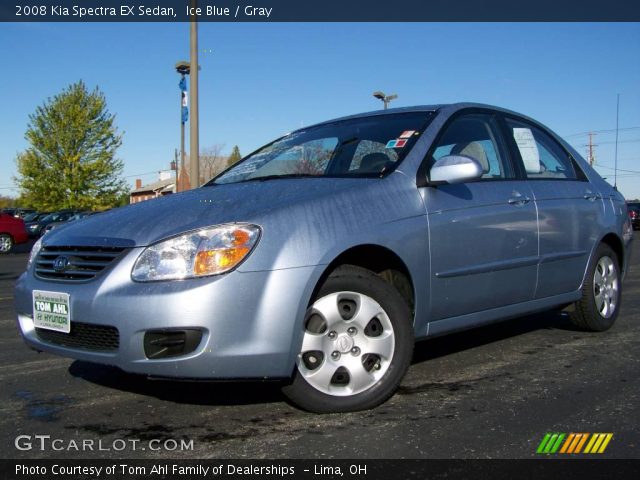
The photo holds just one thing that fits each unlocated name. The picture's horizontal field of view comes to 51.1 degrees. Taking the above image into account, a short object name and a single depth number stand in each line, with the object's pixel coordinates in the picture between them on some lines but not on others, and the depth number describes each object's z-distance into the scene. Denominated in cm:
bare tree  5622
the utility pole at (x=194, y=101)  1291
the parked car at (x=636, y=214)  3631
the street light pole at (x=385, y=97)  2305
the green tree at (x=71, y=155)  3934
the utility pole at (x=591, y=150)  7369
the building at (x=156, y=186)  7734
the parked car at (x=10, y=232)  2089
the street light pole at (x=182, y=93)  1653
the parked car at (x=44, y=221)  3256
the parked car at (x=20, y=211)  4746
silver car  285
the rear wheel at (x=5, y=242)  2084
